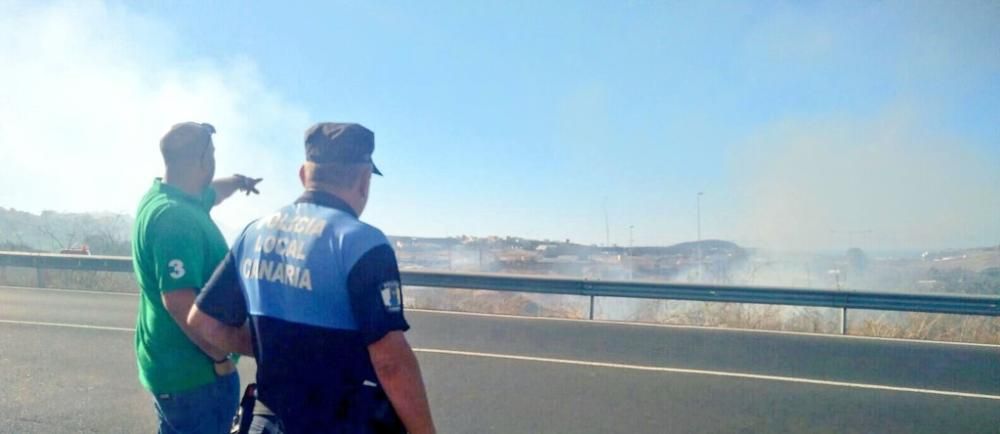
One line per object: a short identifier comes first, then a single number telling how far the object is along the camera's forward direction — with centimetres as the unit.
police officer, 206
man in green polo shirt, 265
